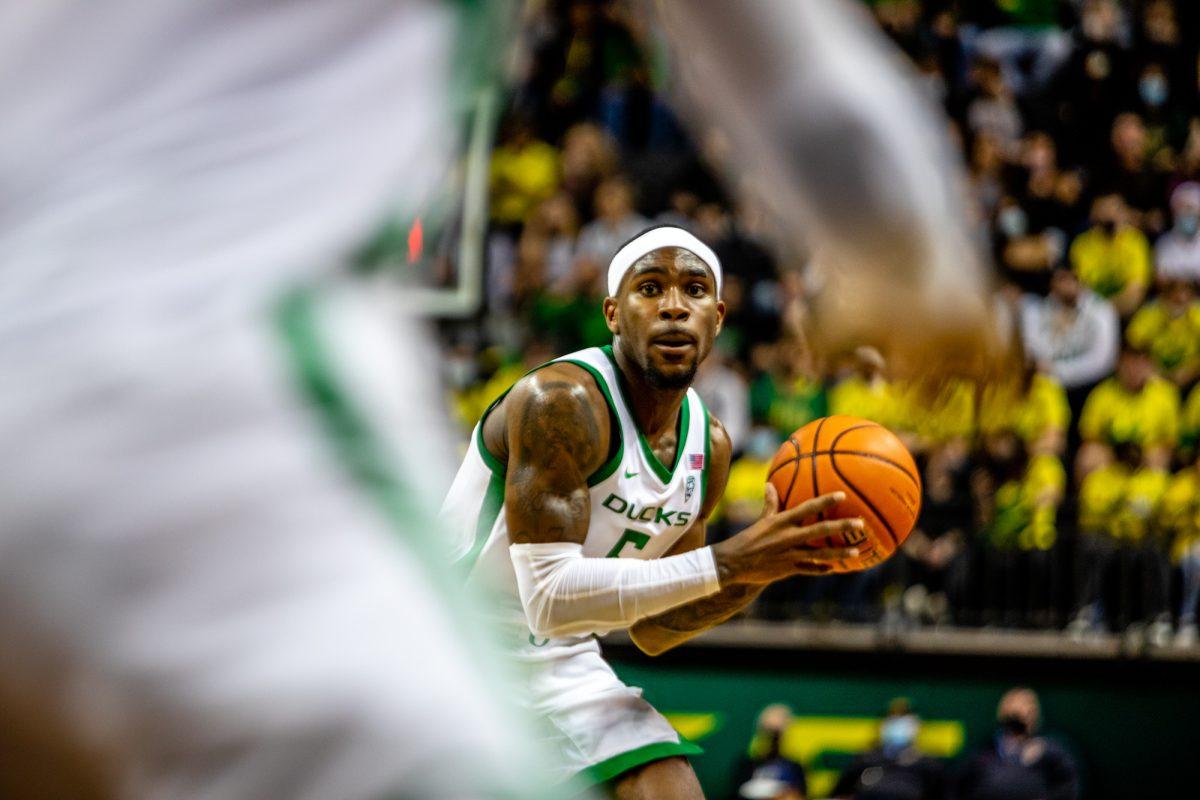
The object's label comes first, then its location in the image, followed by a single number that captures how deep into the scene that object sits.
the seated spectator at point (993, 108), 15.70
